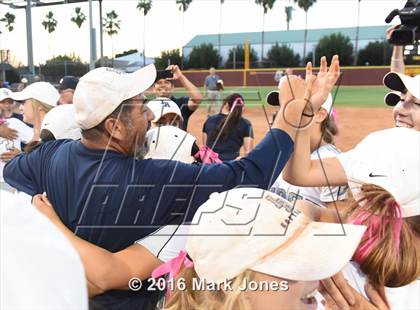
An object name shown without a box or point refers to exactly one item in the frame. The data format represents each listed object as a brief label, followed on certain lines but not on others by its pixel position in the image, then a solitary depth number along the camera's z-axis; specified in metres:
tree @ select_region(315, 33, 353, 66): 56.56
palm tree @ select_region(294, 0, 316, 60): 73.94
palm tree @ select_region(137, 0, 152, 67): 70.74
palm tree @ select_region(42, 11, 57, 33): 59.53
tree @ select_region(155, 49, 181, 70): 46.95
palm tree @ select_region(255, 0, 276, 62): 74.19
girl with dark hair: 5.28
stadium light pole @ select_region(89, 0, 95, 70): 17.52
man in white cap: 1.69
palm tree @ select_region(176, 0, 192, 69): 72.81
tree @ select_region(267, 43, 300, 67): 58.13
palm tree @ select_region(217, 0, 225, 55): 65.30
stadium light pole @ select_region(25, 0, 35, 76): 20.32
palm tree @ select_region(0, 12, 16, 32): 41.58
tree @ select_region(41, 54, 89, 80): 31.79
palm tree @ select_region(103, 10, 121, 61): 65.50
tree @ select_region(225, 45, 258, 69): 54.67
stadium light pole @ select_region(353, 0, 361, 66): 55.31
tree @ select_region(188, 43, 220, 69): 56.11
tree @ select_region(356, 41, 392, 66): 53.06
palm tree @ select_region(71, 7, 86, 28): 66.99
